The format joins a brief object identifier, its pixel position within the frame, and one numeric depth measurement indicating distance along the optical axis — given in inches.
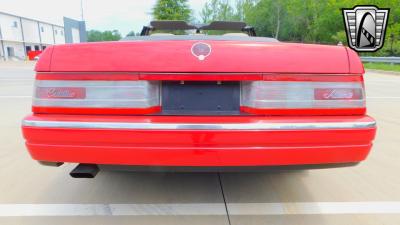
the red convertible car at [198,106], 70.6
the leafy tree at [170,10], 1216.2
